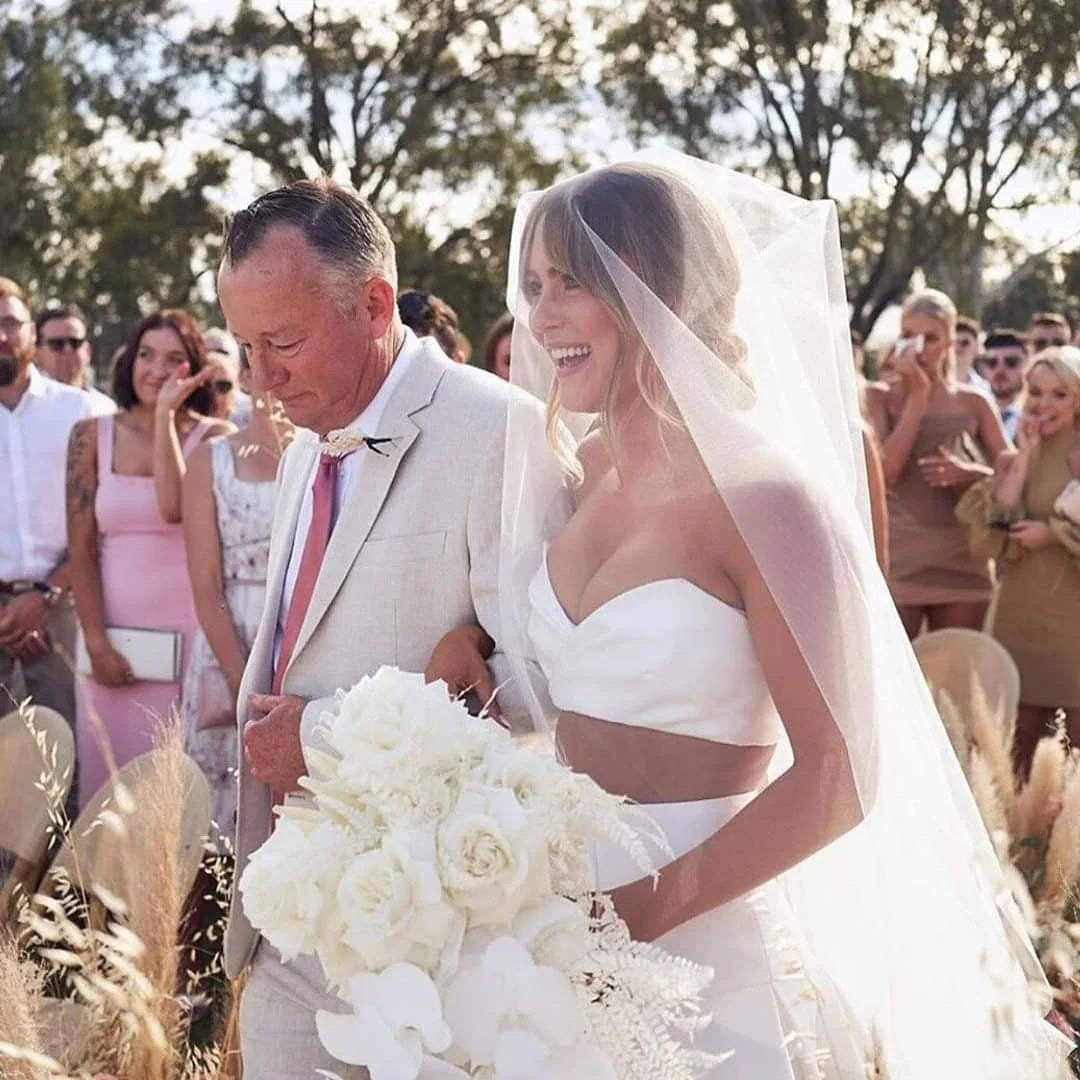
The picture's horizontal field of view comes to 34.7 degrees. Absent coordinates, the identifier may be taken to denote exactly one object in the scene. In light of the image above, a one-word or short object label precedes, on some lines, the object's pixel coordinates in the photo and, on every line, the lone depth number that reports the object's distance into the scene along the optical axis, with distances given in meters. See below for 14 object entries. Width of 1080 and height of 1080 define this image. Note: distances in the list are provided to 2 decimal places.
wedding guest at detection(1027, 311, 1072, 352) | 9.91
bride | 2.24
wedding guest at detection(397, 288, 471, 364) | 5.55
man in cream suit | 2.84
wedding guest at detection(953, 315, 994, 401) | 11.14
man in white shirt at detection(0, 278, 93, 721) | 6.43
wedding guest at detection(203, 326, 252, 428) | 6.54
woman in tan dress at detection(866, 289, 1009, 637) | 7.67
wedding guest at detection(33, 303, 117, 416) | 8.80
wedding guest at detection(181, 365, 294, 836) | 5.25
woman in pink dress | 5.86
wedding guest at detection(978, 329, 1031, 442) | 10.43
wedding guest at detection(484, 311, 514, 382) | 6.43
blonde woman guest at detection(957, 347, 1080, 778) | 6.74
